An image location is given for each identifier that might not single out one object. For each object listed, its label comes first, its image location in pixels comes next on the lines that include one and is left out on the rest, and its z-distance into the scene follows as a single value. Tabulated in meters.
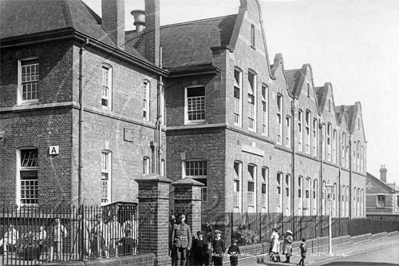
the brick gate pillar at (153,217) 17.08
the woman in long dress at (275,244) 23.17
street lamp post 27.46
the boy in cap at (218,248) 18.38
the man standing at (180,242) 17.80
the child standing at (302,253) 22.19
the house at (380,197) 76.62
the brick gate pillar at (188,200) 19.33
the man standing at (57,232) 16.31
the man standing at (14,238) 18.54
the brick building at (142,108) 21.75
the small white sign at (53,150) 21.50
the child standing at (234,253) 19.12
